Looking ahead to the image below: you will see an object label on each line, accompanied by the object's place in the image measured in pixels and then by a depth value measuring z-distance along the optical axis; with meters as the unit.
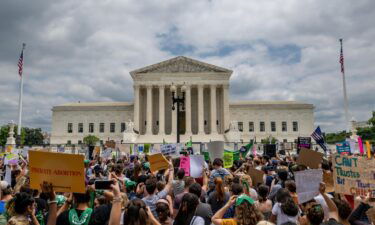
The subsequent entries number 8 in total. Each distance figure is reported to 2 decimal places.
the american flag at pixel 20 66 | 38.49
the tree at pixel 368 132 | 73.93
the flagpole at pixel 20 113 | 38.72
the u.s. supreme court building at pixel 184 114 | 64.38
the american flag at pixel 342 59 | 38.16
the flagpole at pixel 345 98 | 39.97
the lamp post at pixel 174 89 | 21.34
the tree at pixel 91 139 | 67.00
